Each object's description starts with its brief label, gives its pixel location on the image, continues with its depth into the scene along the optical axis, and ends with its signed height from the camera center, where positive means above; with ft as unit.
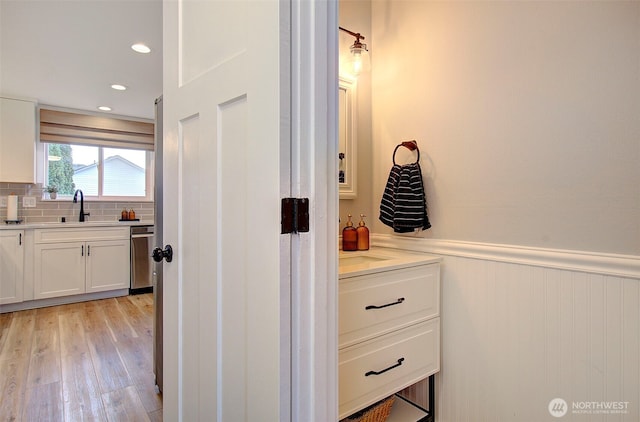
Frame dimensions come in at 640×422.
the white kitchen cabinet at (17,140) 11.32 +2.48
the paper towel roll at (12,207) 11.53 +0.17
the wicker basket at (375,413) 4.50 -2.79
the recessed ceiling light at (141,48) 8.31 +4.13
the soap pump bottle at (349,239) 5.91 -0.50
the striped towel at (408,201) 5.46 +0.16
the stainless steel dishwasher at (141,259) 13.17 -1.91
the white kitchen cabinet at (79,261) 11.43 -1.77
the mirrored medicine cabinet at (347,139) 6.02 +1.31
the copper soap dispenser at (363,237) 5.98 -0.47
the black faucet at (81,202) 13.17 +0.39
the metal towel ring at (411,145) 5.70 +1.12
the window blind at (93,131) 12.68 +3.32
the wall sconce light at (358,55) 5.92 +2.82
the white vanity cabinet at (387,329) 3.93 -1.56
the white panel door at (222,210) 2.57 +0.02
